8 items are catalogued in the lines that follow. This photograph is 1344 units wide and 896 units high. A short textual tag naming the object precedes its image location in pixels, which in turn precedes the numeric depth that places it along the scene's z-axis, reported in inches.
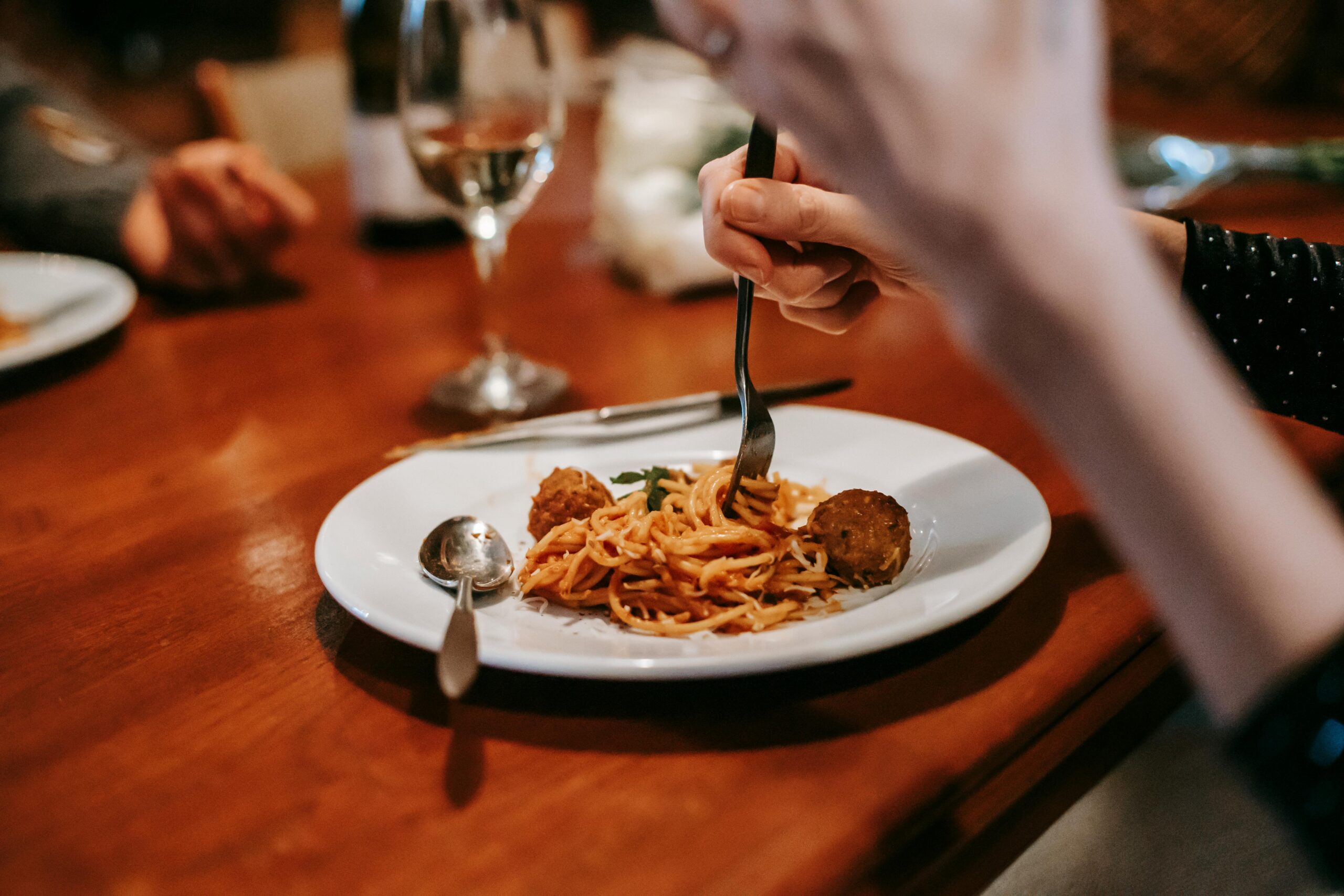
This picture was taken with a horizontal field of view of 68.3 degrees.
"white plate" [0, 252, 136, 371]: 55.1
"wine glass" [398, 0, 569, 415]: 50.6
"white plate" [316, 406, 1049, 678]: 23.9
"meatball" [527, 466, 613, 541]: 32.6
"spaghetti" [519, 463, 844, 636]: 29.0
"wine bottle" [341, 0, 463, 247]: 66.8
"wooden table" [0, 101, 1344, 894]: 21.7
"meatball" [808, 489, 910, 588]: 28.8
